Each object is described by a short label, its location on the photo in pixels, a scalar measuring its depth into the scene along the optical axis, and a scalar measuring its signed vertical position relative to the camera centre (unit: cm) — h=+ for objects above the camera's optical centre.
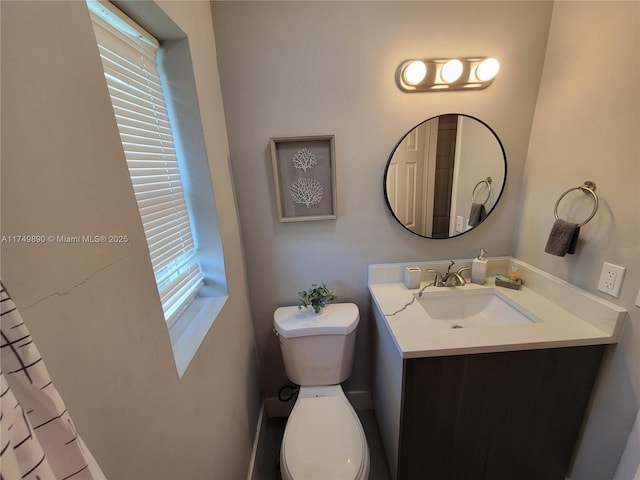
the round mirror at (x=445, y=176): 127 -5
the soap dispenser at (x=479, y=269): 139 -56
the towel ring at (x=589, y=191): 99 -12
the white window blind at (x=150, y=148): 70 +10
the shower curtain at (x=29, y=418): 23 -23
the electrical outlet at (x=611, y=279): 94 -44
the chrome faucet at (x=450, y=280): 140 -61
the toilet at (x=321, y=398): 99 -110
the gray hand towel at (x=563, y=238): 106 -31
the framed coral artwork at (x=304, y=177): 126 -2
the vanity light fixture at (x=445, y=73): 117 +42
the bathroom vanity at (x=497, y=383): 98 -85
